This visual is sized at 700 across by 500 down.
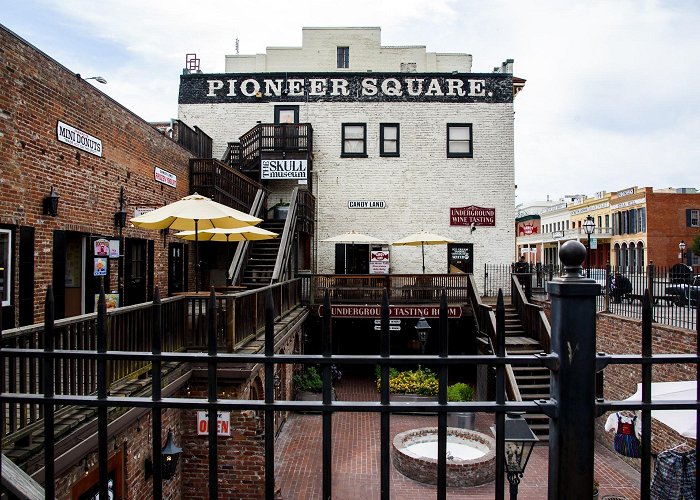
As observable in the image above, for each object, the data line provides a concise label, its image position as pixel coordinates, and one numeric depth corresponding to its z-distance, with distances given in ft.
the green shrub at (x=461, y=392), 45.11
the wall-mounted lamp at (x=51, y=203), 28.91
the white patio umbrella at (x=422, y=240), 57.00
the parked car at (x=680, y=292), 33.57
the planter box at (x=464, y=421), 39.96
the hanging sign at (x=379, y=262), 67.21
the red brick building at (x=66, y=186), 26.20
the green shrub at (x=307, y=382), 48.16
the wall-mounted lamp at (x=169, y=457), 21.39
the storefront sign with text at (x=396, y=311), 51.90
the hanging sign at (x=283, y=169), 65.82
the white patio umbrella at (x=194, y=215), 26.94
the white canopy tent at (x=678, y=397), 20.75
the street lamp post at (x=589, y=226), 61.85
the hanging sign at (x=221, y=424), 25.98
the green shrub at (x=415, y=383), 47.93
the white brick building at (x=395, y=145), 70.23
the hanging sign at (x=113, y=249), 36.69
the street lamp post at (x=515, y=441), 16.53
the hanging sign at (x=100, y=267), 34.89
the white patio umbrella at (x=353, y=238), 59.93
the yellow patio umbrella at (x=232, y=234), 32.91
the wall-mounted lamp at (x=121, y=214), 37.76
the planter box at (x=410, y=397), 46.39
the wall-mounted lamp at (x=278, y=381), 36.30
